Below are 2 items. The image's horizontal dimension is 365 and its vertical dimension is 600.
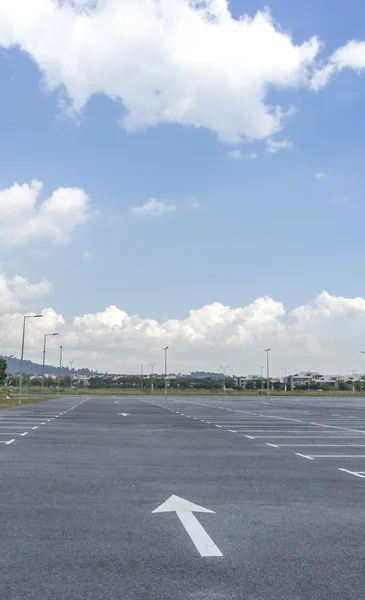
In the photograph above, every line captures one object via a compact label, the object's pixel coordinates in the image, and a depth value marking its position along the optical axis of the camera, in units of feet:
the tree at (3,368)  387.28
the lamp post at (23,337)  175.03
